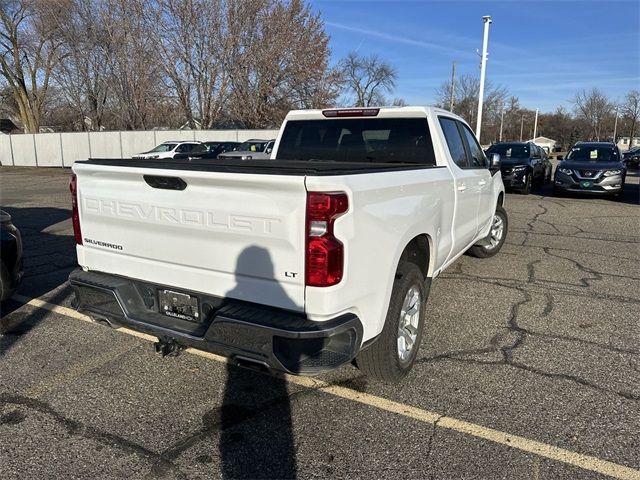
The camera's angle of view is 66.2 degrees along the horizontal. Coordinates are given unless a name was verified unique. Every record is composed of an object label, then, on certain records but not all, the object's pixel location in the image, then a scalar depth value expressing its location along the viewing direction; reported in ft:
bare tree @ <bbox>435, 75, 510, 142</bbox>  184.56
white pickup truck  8.30
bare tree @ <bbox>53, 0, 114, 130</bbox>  110.32
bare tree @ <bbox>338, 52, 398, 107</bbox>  217.36
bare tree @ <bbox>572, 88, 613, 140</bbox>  256.11
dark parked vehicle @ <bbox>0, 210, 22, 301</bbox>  15.29
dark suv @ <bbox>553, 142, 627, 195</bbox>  44.75
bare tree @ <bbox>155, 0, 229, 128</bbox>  104.58
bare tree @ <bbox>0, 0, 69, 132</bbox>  114.83
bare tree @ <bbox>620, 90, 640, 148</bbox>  224.74
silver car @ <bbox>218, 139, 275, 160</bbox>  60.59
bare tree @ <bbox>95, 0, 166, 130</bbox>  105.19
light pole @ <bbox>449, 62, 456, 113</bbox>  145.46
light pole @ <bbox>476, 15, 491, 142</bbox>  86.77
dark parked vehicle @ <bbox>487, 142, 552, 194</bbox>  50.60
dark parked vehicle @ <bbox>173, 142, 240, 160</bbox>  72.38
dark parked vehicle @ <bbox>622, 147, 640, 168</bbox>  96.88
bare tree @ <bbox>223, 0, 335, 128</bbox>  107.76
